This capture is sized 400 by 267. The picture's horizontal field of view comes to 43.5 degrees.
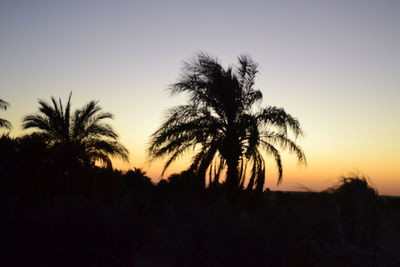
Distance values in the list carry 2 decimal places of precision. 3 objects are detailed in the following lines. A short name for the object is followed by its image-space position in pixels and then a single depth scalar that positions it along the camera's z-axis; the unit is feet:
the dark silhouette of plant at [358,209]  37.04
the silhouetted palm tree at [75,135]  74.64
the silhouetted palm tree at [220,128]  60.80
